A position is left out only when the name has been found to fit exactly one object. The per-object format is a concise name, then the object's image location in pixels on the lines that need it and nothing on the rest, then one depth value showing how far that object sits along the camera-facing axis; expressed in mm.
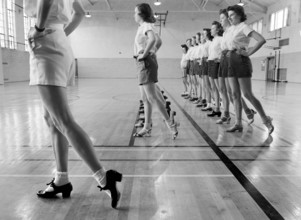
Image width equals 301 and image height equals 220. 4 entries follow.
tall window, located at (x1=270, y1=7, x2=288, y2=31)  18422
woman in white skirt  1693
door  20425
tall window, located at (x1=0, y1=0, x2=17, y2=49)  17331
